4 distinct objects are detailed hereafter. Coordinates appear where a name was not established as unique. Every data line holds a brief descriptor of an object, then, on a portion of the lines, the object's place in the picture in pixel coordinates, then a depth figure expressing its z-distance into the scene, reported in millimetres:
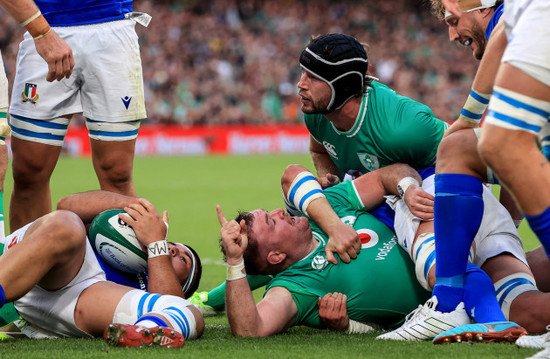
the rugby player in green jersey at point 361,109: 9445
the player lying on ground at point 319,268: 8242
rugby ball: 8102
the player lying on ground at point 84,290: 7121
